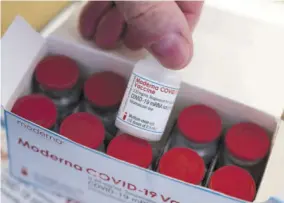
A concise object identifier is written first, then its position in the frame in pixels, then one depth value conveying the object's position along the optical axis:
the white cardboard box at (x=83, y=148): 0.41
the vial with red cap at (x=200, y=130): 0.47
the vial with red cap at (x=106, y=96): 0.49
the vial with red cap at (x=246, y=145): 0.45
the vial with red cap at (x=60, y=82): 0.50
